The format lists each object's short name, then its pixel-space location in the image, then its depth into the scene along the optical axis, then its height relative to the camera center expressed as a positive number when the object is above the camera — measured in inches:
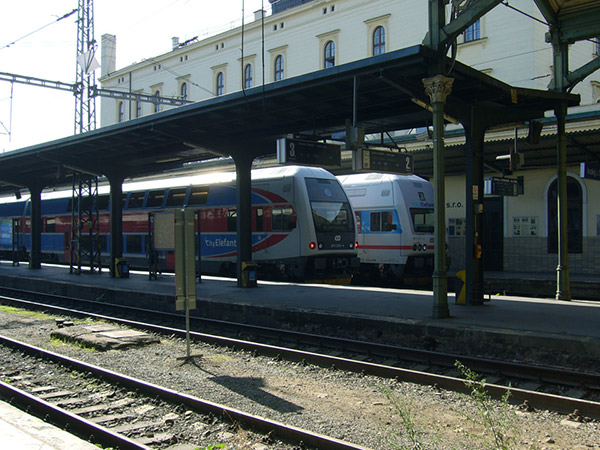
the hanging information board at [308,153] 459.5 +68.2
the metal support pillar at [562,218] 511.2 +14.0
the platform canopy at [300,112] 411.5 +109.9
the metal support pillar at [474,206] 467.2 +22.5
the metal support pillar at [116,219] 808.3 +23.9
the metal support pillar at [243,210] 634.8 +27.8
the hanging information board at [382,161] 430.6 +58.1
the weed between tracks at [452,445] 193.8 -73.3
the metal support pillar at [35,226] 970.1 +17.0
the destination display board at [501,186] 551.8 +46.2
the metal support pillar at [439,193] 393.7 +29.4
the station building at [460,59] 791.1 +396.4
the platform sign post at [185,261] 341.7 -15.3
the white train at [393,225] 736.3 +12.0
